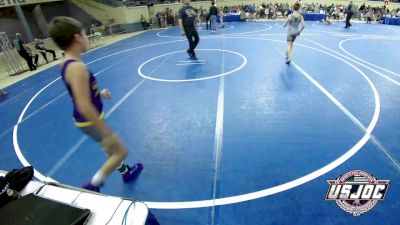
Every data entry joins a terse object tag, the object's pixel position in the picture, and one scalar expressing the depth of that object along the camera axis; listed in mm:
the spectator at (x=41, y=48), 13042
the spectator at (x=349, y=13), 16781
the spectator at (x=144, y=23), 22438
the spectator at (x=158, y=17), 22562
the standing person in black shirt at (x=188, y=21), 9812
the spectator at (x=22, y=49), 11484
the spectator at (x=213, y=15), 17130
